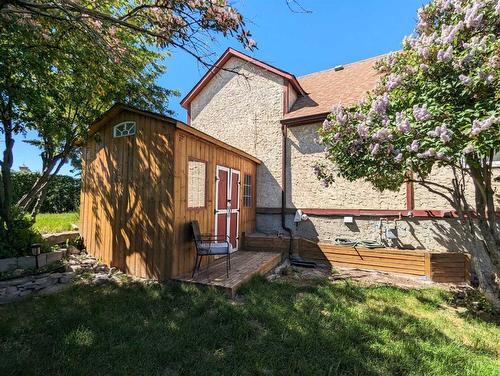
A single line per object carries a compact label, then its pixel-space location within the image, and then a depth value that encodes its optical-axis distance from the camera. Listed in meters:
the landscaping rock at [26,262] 4.90
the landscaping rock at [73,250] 6.09
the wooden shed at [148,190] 4.95
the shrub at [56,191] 11.55
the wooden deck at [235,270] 4.64
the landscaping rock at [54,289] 4.29
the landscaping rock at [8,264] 4.67
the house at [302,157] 6.79
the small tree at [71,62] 3.62
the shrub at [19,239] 4.98
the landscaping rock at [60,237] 5.92
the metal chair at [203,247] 5.01
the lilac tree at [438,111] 3.10
